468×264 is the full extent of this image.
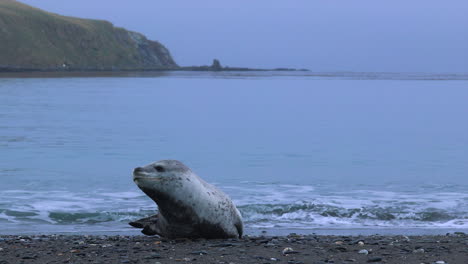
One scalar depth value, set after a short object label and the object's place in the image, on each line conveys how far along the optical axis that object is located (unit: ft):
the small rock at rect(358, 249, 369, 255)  54.96
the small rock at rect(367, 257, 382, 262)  51.94
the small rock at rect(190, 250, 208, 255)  54.86
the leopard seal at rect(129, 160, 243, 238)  58.43
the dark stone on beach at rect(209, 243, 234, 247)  58.92
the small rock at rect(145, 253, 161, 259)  53.08
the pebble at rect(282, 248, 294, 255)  55.16
